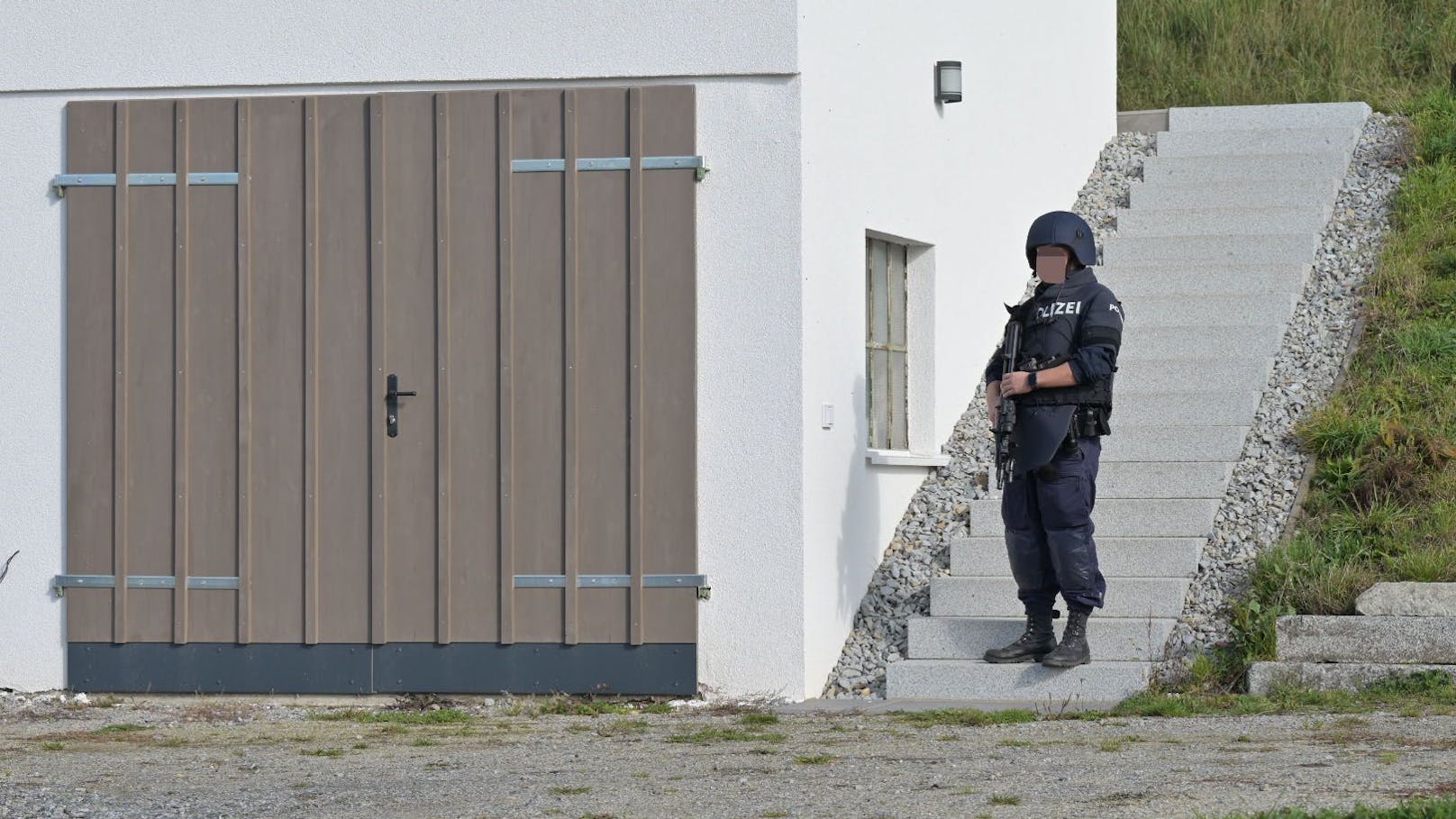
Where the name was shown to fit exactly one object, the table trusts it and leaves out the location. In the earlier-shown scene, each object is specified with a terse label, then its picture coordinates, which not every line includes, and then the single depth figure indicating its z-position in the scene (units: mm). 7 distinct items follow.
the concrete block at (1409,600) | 15406
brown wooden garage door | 16703
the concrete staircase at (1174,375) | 16359
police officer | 15805
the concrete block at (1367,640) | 15227
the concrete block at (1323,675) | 15172
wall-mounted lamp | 20000
